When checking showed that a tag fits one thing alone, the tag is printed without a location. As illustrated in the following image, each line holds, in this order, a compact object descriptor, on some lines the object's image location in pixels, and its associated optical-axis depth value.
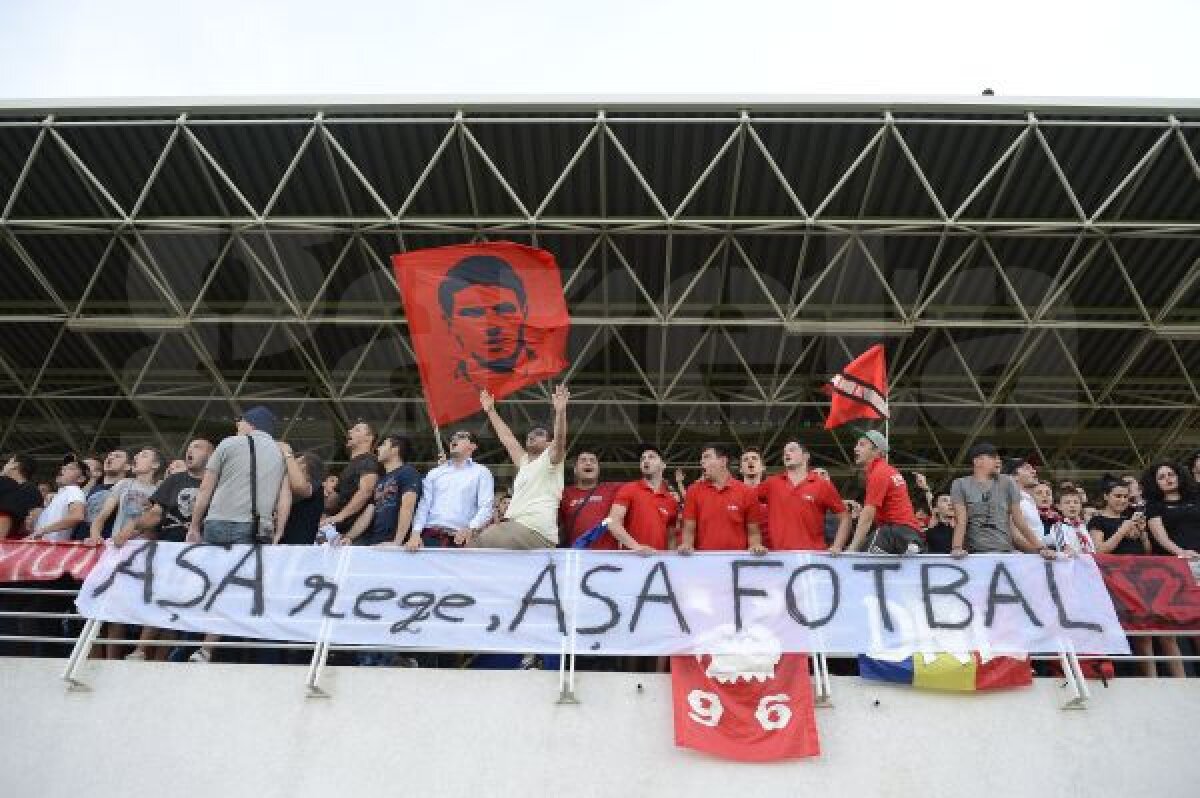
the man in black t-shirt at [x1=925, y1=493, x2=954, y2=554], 8.32
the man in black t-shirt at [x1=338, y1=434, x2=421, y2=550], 7.45
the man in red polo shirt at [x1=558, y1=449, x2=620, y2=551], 7.64
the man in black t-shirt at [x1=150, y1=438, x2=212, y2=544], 7.46
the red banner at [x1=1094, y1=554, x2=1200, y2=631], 7.07
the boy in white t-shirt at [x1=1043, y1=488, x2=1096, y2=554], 8.43
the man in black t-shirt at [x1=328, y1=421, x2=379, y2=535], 7.43
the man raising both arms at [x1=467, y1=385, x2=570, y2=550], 7.14
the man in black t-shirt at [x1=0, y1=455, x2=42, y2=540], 7.75
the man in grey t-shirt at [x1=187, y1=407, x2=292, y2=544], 7.02
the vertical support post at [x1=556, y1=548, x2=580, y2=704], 6.42
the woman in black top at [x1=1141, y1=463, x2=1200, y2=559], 7.73
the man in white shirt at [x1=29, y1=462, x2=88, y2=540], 7.82
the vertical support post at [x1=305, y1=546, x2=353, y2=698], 6.46
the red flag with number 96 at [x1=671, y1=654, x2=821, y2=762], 6.21
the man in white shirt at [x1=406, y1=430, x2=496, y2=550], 7.41
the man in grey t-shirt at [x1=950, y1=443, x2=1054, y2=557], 7.25
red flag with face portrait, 8.93
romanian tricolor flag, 6.48
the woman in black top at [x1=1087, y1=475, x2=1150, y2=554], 7.98
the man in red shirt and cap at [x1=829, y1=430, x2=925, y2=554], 7.11
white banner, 6.65
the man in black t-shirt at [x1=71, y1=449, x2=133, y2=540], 8.24
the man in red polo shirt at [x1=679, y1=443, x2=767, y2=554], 7.23
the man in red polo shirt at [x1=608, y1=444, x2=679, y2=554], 7.26
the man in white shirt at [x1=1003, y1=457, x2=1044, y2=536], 8.12
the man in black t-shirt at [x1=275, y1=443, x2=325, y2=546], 7.25
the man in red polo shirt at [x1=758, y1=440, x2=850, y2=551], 7.26
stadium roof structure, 12.27
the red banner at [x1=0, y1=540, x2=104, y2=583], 7.24
